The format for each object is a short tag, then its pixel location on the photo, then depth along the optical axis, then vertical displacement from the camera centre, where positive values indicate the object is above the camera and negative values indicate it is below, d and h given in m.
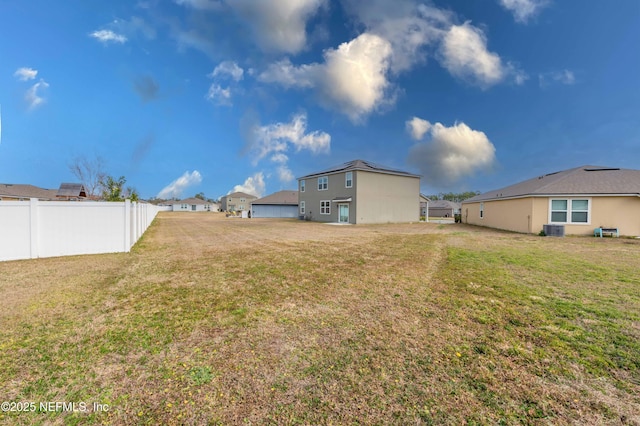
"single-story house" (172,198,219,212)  90.56 +0.29
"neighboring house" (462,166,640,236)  14.59 +0.51
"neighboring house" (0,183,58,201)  30.01 +1.63
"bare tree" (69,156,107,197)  29.68 +4.00
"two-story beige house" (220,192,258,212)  82.81 +1.94
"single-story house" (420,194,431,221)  35.88 +1.53
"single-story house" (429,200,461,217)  63.72 +0.04
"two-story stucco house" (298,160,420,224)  25.80 +1.52
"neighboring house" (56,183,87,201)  33.56 +1.92
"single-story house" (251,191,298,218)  44.30 +0.24
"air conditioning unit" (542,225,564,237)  14.63 -1.15
